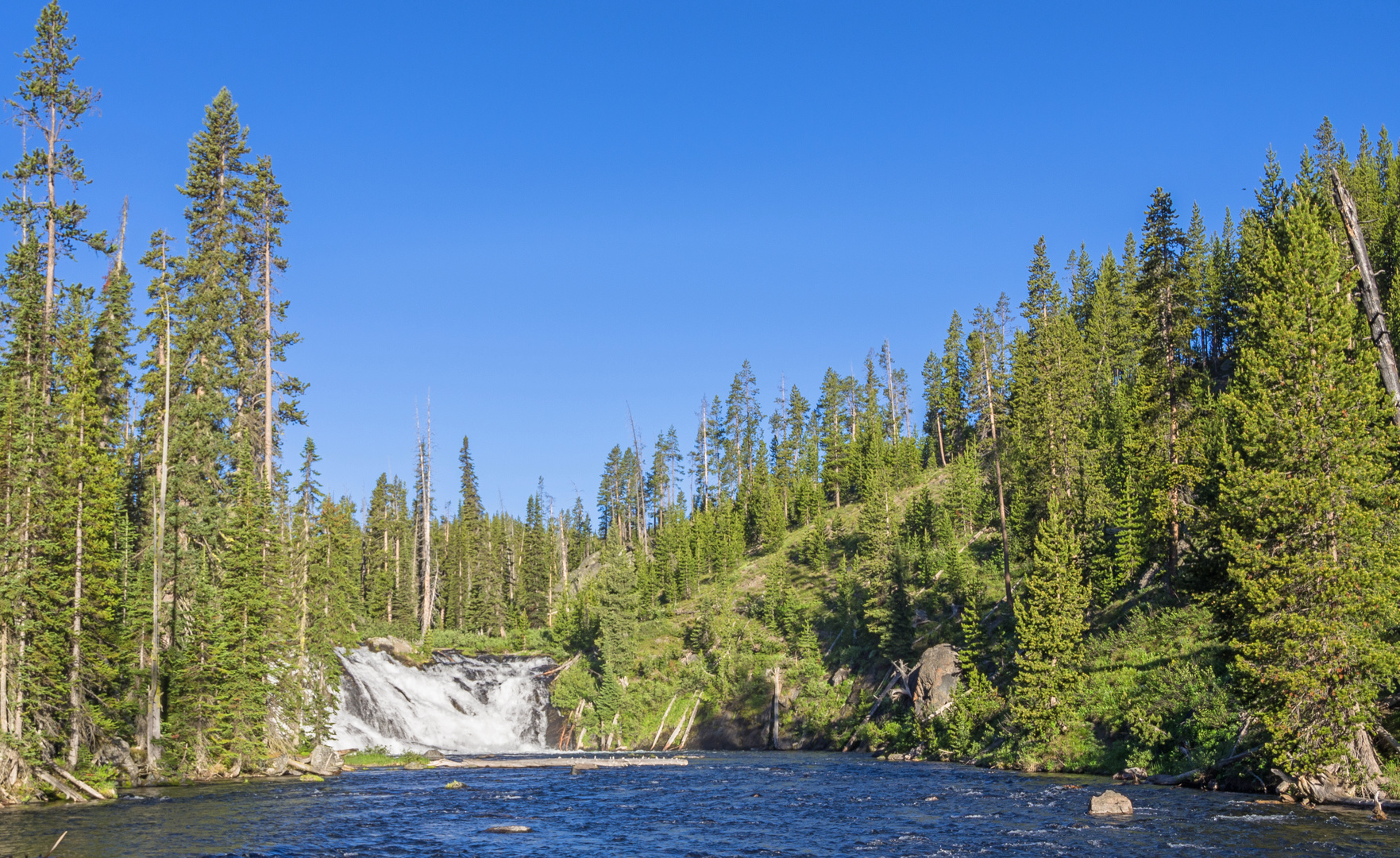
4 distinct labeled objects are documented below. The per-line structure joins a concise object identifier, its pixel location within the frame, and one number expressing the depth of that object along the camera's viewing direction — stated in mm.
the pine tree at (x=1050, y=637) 39656
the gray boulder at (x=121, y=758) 33969
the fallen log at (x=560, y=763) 48438
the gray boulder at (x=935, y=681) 49344
